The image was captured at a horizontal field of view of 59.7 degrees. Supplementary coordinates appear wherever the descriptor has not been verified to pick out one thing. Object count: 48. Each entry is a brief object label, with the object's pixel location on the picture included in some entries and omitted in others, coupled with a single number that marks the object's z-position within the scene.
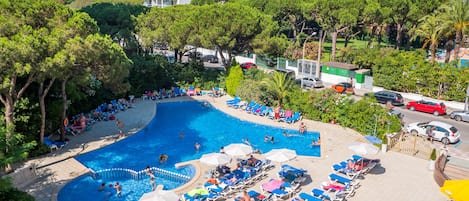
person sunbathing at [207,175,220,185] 19.84
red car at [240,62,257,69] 50.59
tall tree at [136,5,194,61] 39.66
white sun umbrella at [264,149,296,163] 20.89
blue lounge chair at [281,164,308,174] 20.17
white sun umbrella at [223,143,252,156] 21.56
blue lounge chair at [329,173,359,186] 19.78
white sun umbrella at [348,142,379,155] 20.91
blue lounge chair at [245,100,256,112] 33.82
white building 86.62
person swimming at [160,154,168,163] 23.72
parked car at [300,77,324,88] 42.34
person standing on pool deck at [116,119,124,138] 28.42
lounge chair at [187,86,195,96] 38.89
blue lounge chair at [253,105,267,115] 32.91
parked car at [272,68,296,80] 43.12
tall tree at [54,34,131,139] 19.88
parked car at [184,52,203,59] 48.64
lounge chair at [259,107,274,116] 32.38
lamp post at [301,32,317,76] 47.97
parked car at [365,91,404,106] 35.84
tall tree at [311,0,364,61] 49.78
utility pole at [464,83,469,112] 32.38
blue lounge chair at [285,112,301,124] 31.12
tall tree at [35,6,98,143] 19.34
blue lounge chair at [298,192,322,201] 17.89
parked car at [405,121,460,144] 26.44
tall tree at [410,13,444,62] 42.91
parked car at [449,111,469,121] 31.34
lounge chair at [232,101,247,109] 34.66
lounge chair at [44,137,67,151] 24.06
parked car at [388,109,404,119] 28.52
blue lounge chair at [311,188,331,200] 18.33
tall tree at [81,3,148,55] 45.16
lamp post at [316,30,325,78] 45.03
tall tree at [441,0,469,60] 40.28
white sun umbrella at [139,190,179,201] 16.38
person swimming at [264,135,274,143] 27.84
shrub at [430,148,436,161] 21.97
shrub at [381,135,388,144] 25.12
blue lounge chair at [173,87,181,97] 38.59
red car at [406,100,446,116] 32.94
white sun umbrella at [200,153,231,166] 20.53
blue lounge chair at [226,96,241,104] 35.72
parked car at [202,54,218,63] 58.78
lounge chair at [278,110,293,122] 31.30
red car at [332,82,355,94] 40.59
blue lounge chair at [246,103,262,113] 33.38
